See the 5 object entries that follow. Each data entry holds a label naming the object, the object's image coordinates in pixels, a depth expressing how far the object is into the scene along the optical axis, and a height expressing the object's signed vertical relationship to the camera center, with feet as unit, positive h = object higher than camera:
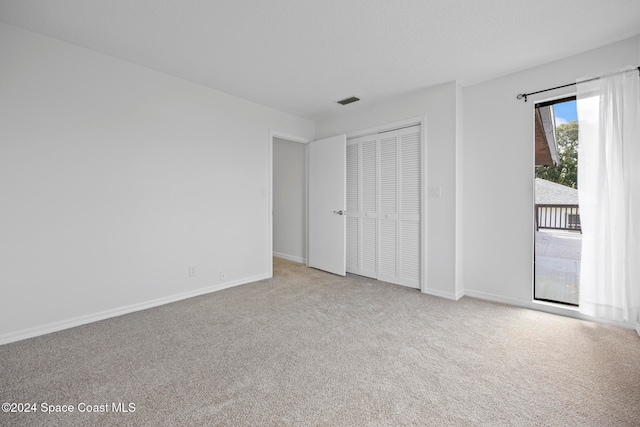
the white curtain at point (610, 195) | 7.56 +0.37
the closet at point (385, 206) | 11.73 +0.16
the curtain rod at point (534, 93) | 8.21 +3.93
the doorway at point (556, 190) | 9.54 +0.63
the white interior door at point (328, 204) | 13.83 +0.29
